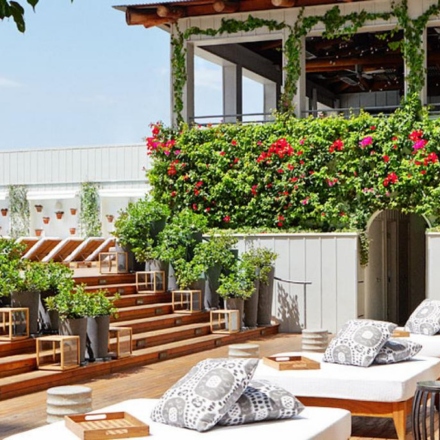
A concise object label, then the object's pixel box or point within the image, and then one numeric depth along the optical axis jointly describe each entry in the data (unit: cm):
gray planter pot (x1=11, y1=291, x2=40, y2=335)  1157
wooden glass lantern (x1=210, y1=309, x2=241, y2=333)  1546
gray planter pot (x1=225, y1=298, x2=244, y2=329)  1588
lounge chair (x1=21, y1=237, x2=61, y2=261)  2180
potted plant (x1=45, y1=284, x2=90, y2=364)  1126
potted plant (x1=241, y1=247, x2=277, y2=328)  1628
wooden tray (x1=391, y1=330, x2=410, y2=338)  1082
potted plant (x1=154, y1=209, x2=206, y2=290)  1606
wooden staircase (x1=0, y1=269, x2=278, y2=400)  1068
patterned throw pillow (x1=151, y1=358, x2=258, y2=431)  604
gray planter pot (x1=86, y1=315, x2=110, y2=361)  1159
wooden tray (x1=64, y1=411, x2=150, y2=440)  576
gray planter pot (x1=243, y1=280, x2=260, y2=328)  1625
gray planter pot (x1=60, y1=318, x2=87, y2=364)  1125
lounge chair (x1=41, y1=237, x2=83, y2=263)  2144
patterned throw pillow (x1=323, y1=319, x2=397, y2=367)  853
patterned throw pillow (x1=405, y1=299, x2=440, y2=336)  1143
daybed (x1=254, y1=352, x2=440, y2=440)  786
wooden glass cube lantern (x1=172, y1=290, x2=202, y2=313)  1584
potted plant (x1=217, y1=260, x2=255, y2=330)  1580
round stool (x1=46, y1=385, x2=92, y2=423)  716
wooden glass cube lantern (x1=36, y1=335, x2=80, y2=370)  1091
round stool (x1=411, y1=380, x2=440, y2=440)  648
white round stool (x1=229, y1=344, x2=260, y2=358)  1088
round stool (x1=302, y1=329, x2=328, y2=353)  1251
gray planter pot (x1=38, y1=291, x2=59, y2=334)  1189
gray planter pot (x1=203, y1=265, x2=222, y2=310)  1620
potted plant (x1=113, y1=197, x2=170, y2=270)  1648
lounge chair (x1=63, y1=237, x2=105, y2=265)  2138
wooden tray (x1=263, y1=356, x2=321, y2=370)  834
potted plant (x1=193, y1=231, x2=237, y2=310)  1620
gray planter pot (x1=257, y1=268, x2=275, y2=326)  1664
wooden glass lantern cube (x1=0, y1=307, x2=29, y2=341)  1132
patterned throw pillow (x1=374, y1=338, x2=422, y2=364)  868
